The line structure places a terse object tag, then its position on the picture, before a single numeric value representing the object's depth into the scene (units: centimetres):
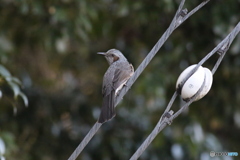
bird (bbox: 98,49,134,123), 743
